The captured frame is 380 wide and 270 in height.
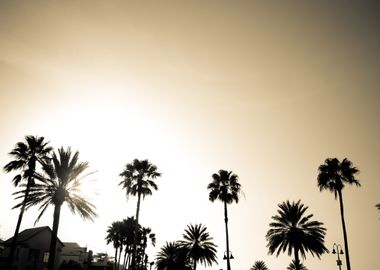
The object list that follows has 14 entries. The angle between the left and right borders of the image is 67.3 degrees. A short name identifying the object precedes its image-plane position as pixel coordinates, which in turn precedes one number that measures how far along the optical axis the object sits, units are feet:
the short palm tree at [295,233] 121.20
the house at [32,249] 183.83
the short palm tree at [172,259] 168.08
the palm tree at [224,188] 143.95
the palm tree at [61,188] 80.07
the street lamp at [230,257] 135.62
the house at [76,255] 262.98
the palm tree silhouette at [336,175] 128.26
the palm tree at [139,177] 134.82
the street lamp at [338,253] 136.67
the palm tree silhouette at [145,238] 234.70
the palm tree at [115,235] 232.12
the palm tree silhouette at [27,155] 126.82
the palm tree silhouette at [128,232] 223.30
